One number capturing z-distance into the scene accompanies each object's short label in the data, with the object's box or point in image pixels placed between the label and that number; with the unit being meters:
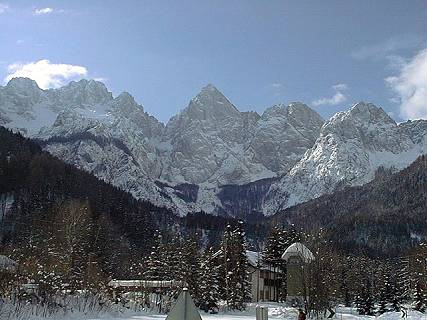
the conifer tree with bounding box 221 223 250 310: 56.84
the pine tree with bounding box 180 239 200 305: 55.56
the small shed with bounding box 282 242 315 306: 43.51
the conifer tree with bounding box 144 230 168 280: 64.50
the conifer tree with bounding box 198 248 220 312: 53.94
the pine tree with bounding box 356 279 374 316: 71.12
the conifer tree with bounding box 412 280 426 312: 60.23
